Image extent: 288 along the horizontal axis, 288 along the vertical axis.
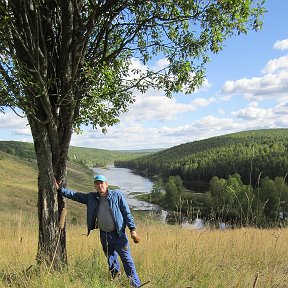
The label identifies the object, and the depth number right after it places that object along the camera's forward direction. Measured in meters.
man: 5.34
